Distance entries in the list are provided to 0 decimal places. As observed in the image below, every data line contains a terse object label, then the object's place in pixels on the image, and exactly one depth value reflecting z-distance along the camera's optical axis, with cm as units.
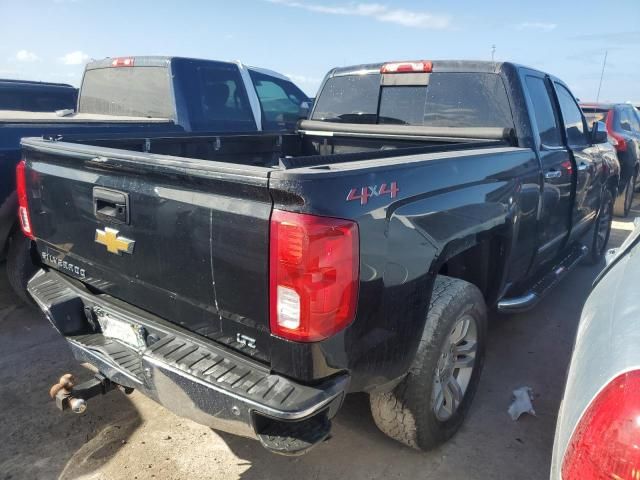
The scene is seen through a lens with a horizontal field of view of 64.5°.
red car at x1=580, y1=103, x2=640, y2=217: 823
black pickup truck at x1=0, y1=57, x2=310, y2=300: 392
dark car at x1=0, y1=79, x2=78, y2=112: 719
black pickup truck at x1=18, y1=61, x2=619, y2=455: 181
